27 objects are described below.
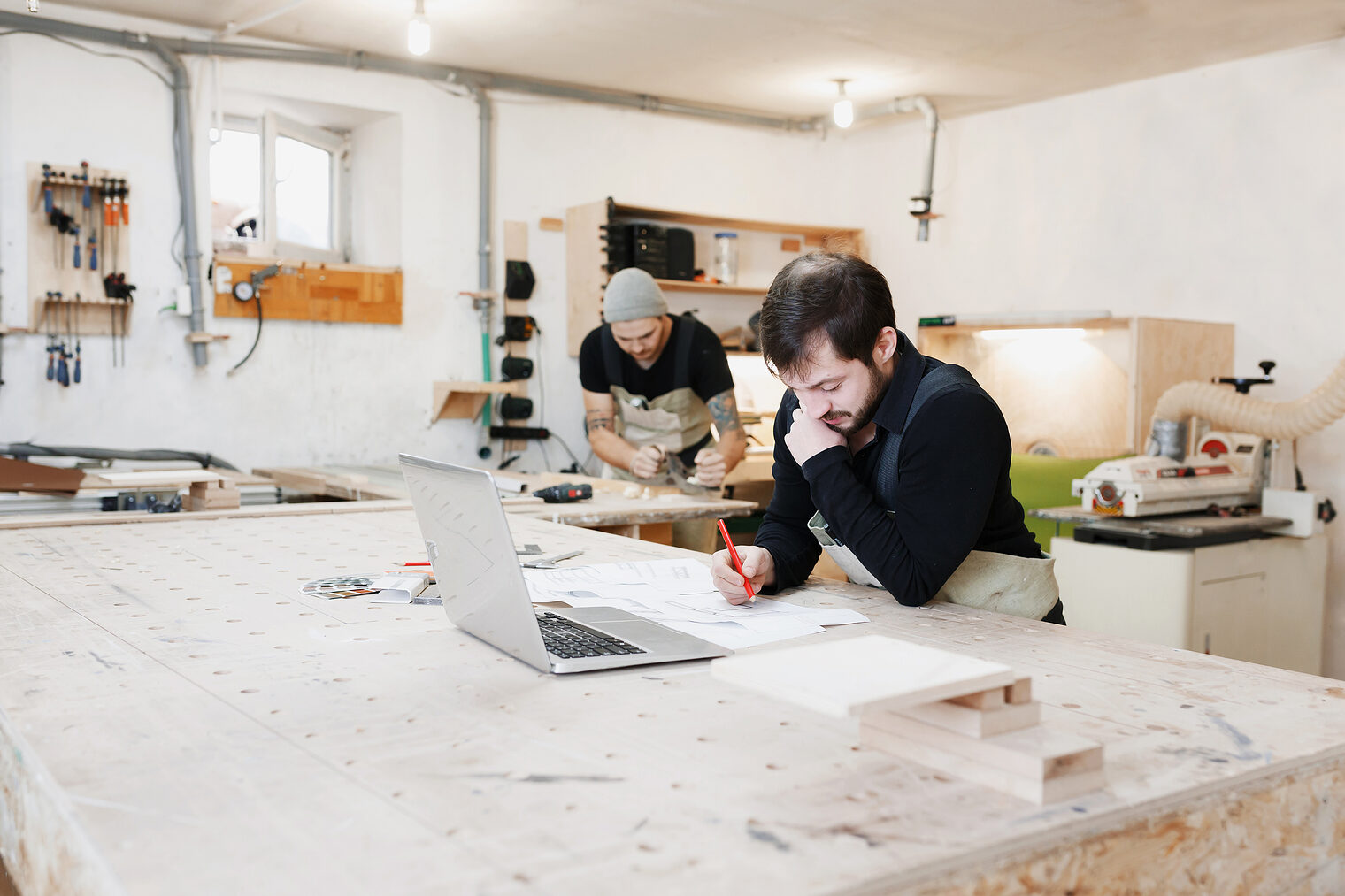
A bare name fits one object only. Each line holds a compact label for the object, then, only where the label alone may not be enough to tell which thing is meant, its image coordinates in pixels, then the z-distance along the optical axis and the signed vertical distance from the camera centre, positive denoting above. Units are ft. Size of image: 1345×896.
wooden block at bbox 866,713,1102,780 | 2.87 -1.05
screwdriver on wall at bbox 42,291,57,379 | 14.25 +0.01
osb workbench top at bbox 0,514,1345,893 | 2.52 -1.17
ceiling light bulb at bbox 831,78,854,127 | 17.83 +4.18
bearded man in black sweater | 5.35 -0.44
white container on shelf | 19.40 +1.91
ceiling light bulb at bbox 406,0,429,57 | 13.37 +3.98
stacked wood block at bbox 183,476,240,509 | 11.02 -1.46
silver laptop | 4.06 -0.97
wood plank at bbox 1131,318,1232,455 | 13.97 +0.18
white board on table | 2.77 -0.85
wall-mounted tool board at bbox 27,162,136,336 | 14.20 +1.14
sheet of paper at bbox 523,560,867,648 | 4.91 -1.23
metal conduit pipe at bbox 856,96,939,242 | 18.65 +4.35
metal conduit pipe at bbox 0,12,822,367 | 14.56 +4.25
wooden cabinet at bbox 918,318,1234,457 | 15.44 -0.03
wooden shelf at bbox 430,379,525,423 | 17.12 -0.66
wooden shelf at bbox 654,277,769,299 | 18.34 +1.29
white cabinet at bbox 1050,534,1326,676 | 10.49 -2.30
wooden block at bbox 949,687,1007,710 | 3.03 -0.94
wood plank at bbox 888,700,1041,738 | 3.01 -1.00
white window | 16.31 +2.60
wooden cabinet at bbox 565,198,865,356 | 17.92 +1.83
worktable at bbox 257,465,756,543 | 9.91 -1.43
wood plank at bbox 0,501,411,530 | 8.16 -1.34
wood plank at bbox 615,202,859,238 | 18.37 +2.52
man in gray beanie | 12.30 -0.32
